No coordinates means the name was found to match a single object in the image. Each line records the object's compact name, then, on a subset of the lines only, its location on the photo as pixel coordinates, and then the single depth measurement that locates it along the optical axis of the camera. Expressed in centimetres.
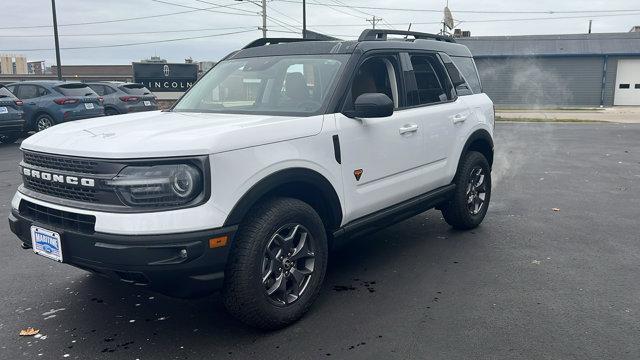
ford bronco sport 300
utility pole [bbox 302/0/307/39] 3181
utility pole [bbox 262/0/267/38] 3732
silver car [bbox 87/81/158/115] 1853
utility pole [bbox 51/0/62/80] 2708
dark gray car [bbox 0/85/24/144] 1338
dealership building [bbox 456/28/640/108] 3369
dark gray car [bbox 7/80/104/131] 1513
